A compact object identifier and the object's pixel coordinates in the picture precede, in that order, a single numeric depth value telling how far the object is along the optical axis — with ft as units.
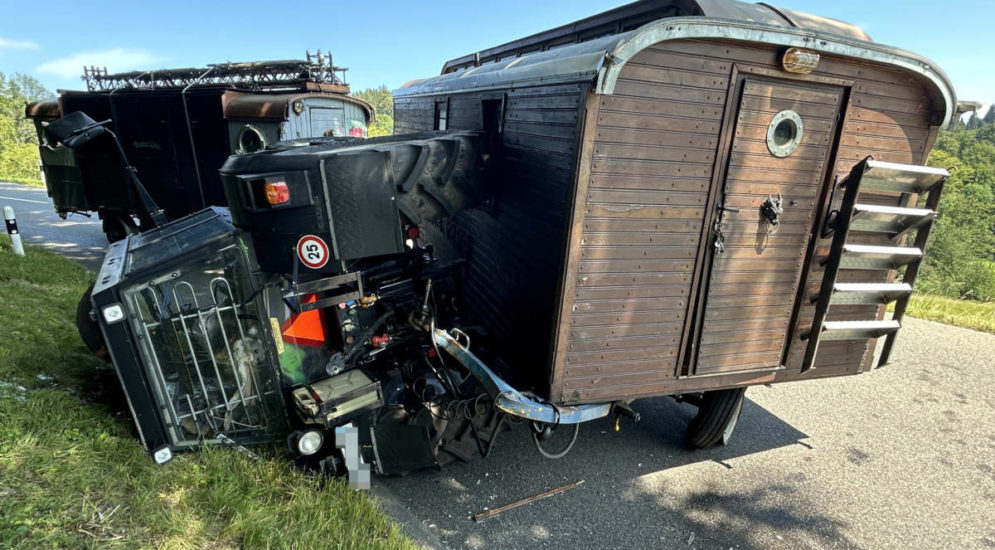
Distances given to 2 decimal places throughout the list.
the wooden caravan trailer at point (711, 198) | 10.26
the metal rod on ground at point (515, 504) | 12.01
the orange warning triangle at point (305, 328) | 12.17
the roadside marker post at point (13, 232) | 25.46
